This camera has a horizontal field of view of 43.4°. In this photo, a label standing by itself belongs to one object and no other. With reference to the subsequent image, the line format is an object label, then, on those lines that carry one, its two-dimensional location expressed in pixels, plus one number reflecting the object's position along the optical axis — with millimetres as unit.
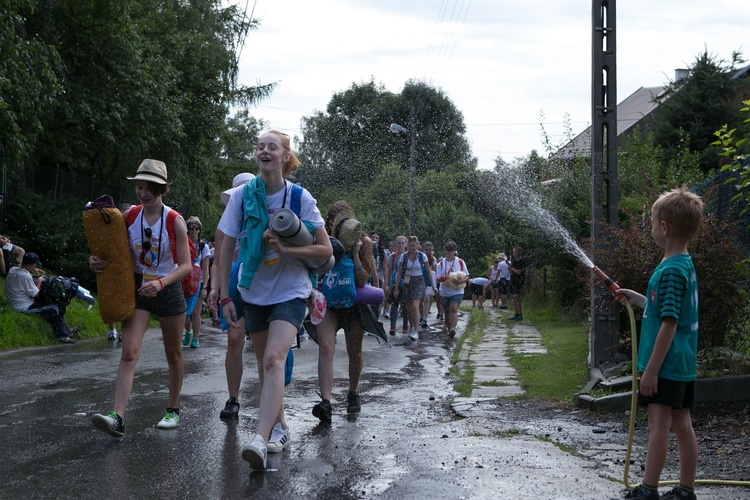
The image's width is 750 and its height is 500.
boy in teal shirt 4633
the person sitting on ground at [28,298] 14570
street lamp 36875
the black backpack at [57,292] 14812
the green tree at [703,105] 31734
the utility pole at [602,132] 9859
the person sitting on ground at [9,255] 14953
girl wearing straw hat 6527
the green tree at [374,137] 69000
